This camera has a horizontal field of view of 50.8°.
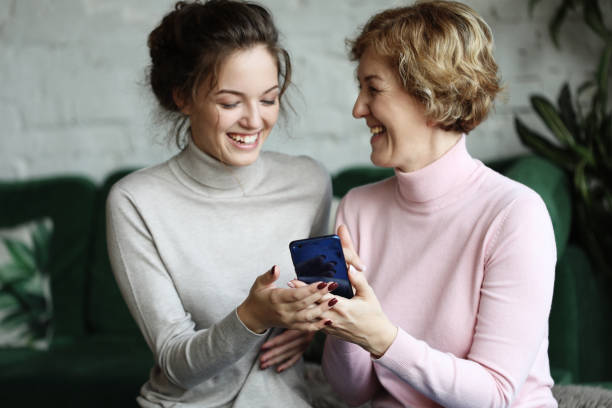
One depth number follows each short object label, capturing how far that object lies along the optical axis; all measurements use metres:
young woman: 1.26
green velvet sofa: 1.77
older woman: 1.09
